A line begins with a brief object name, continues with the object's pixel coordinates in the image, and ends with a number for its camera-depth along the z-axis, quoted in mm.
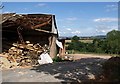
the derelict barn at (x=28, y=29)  7356
